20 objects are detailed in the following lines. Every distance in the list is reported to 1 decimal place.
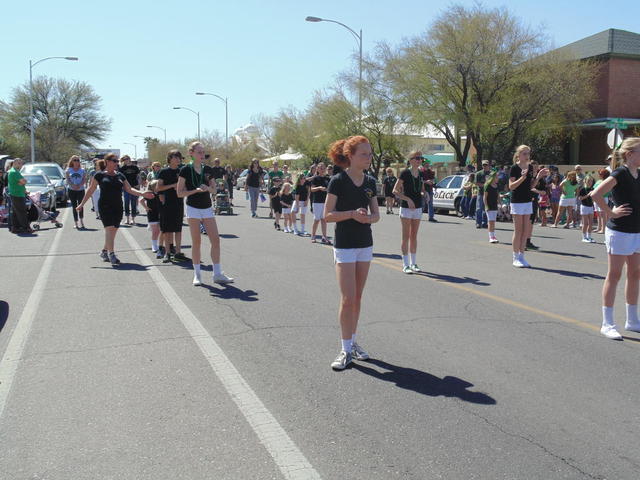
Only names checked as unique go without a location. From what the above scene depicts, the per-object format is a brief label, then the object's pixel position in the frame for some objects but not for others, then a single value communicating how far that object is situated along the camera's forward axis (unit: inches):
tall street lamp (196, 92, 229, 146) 2260.8
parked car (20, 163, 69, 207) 1036.3
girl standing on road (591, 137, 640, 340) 234.2
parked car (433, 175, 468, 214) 916.6
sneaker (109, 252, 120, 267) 424.8
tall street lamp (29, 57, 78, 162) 1528.1
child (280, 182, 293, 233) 631.8
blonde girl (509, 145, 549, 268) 405.1
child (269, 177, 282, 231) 652.7
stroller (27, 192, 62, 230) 647.8
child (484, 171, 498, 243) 550.0
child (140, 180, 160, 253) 460.8
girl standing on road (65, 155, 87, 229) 674.2
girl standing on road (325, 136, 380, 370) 201.3
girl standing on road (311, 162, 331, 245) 539.8
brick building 1460.4
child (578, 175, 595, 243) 582.6
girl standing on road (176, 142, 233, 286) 338.6
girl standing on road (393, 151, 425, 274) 376.5
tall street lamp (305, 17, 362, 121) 1274.6
